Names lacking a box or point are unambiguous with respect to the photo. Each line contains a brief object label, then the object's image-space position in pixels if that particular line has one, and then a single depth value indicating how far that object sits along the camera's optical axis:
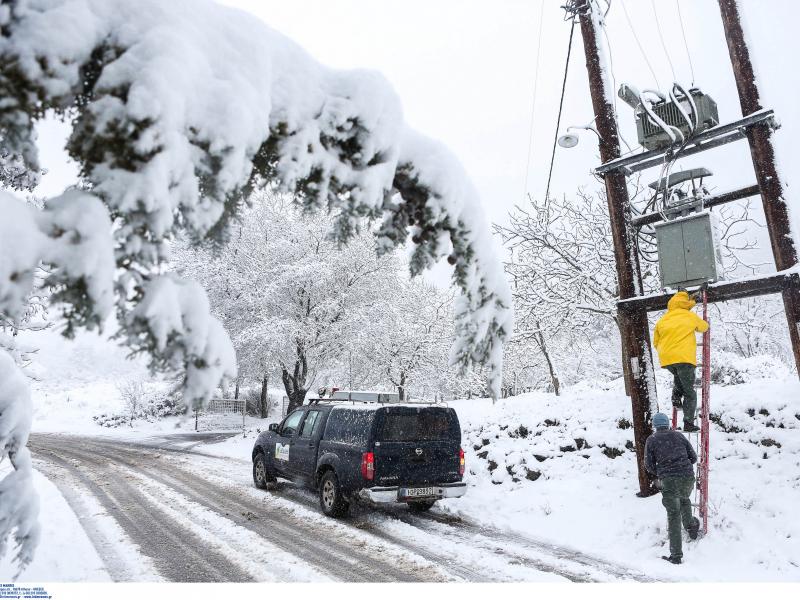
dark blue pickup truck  7.68
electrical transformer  7.26
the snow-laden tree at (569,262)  13.14
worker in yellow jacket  6.53
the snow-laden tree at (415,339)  21.61
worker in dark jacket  5.89
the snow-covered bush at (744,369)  14.44
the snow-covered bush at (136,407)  27.81
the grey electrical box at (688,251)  6.53
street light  8.20
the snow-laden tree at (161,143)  1.64
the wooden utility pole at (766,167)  6.78
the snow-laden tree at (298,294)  19.61
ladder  6.23
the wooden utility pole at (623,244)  7.64
